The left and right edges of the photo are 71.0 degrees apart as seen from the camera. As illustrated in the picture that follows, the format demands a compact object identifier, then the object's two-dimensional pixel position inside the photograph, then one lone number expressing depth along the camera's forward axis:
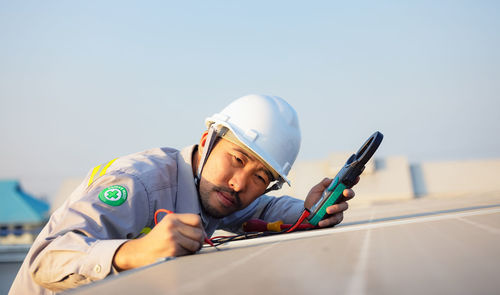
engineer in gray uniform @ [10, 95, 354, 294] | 0.97
